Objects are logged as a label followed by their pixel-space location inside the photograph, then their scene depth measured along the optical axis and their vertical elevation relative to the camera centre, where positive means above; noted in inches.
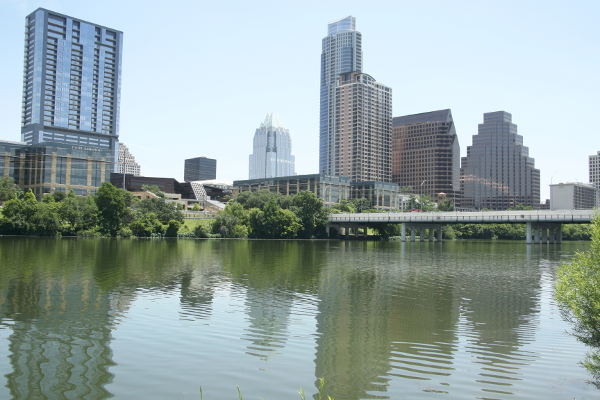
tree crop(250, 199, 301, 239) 5383.9 -54.9
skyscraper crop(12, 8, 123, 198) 6820.9 +636.6
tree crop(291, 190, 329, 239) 5753.0 +62.6
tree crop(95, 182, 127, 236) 4862.2 +47.8
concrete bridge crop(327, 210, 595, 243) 4830.2 +9.9
